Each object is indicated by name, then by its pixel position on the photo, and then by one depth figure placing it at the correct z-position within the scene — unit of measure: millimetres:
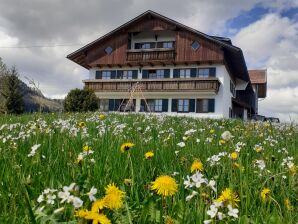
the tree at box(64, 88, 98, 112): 26234
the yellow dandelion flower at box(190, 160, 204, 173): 1988
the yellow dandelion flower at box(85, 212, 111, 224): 1074
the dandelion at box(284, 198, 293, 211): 1762
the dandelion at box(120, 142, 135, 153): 2236
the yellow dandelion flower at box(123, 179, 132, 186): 1966
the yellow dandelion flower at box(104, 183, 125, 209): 1341
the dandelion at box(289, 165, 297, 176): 2355
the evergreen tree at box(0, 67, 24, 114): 30878
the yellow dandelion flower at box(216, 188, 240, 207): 1411
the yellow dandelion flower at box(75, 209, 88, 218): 1090
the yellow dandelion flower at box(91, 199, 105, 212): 1171
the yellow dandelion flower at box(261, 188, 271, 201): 1786
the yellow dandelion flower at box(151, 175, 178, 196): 1564
